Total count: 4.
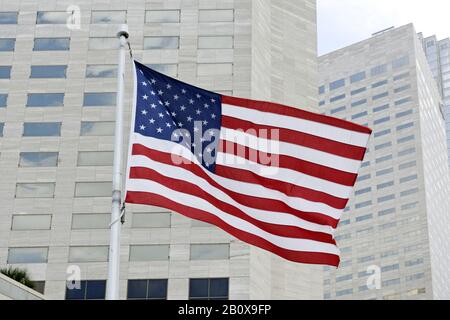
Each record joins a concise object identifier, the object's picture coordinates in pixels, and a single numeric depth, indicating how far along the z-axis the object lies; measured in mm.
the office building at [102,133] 68625
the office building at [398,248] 185625
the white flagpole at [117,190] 14234
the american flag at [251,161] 16062
